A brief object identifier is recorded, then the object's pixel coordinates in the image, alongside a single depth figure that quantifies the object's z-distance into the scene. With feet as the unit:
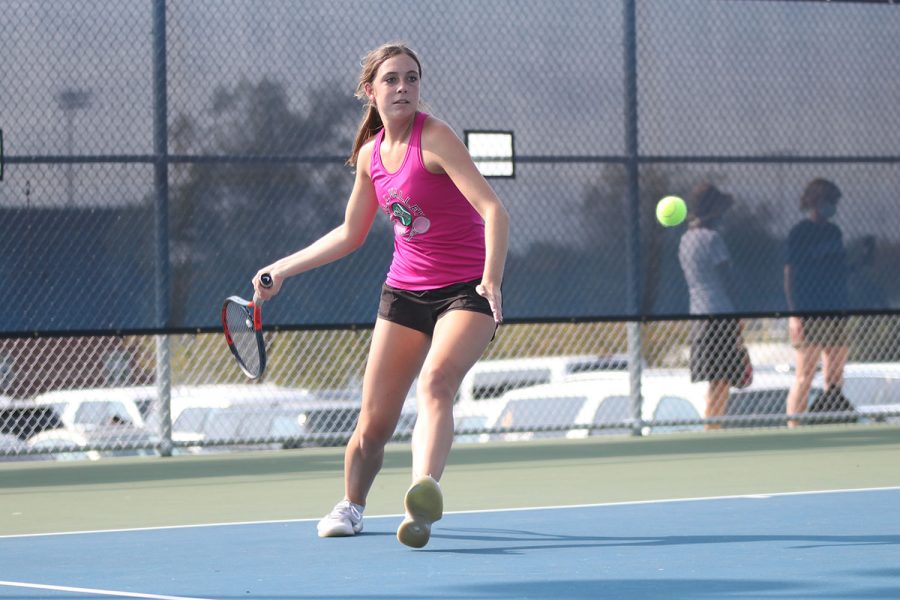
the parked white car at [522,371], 70.69
